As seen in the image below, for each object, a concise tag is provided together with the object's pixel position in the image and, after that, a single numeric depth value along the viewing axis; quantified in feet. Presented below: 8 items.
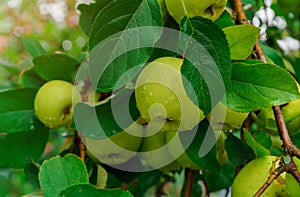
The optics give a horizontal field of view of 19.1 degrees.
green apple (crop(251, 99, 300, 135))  2.56
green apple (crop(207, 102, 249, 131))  2.46
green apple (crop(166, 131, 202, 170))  2.60
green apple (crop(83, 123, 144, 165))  2.66
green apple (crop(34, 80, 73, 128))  2.77
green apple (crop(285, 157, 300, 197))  2.26
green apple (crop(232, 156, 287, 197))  2.34
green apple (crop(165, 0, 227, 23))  2.36
